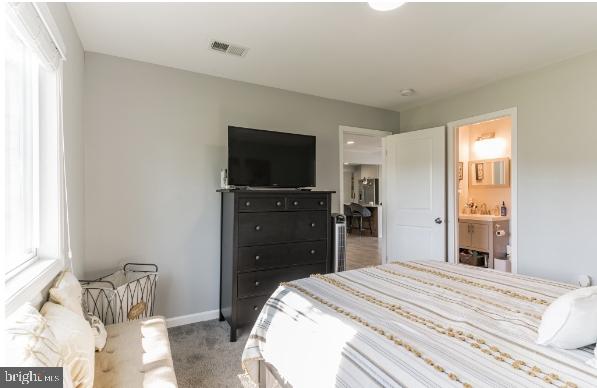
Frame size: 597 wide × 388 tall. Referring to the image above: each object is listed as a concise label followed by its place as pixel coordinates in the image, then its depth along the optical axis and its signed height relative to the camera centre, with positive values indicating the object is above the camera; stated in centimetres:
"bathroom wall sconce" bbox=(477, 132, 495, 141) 480 +88
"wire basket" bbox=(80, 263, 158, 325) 220 -75
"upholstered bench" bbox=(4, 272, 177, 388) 97 -63
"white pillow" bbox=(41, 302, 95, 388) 114 -58
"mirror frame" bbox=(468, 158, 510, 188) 450 +33
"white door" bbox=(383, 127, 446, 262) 364 -3
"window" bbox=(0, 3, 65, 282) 134 +23
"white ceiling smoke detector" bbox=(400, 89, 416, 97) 349 +115
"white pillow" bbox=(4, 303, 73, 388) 89 -46
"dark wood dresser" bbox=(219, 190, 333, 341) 264 -46
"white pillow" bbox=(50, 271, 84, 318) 146 -48
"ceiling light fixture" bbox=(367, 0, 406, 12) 175 +107
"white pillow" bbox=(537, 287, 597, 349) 98 -42
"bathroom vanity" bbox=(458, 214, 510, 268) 430 -60
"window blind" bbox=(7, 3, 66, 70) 117 +70
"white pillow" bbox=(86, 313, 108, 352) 154 -72
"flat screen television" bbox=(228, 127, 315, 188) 290 +34
